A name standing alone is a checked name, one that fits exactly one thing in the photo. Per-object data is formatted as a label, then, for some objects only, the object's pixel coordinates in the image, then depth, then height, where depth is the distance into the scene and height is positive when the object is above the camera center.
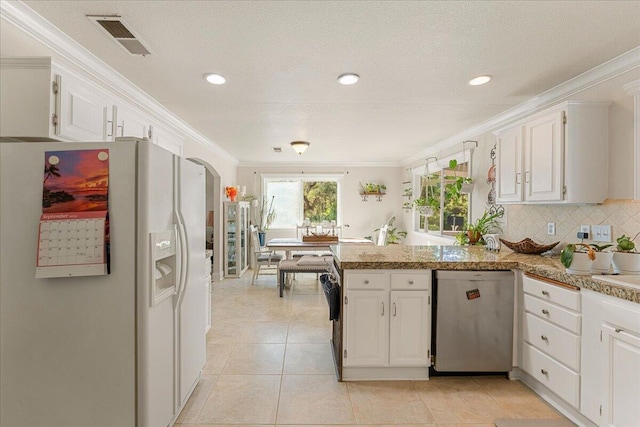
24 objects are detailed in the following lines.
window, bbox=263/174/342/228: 7.35 +0.29
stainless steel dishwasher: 2.49 -0.84
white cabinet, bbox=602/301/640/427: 1.61 -0.78
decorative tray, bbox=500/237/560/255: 2.78 -0.29
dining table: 5.34 -0.55
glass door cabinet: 6.05 -0.48
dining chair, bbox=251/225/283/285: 5.55 -0.80
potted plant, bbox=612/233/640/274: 2.00 -0.27
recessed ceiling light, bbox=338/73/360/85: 2.51 +1.08
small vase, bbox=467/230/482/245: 3.71 -0.26
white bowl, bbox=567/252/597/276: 2.00 -0.31
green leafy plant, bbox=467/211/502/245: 3.68 -0.15
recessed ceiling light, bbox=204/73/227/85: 2.51 +1.08
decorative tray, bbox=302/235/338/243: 5.62 -0.45
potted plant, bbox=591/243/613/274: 2.00 -0.30
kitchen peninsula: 1.86 -0.77
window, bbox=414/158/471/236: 4.44 +0.22
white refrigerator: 1.56 -0.51
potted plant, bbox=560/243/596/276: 2.00 -0.28
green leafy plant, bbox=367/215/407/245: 6.69 -0.44
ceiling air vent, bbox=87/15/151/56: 1.78 +1.08
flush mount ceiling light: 4.73 +1.00
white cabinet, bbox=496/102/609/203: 2.38 +0.48
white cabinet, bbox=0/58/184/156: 1.69 +0.63
